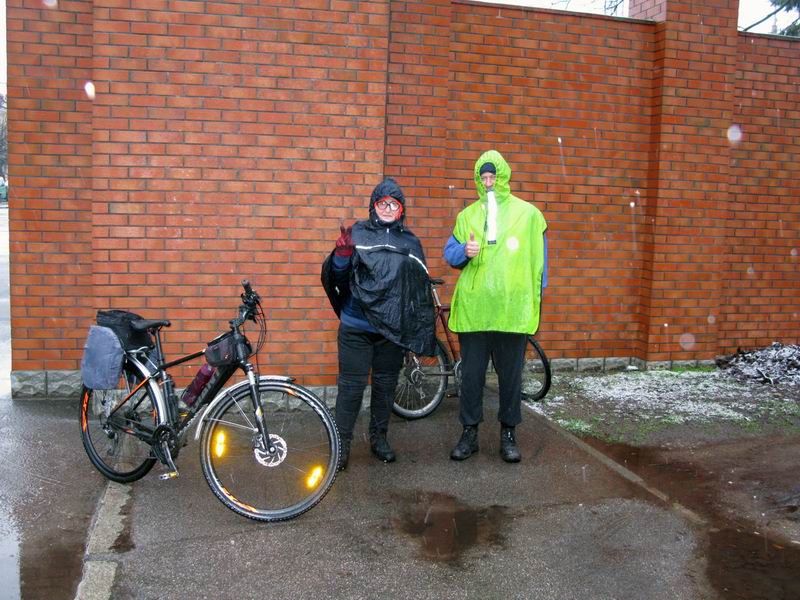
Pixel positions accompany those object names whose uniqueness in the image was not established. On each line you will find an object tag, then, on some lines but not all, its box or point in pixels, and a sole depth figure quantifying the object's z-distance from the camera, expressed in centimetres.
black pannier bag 446
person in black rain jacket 465
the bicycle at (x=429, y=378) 610
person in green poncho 494
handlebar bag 421
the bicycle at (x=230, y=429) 411
